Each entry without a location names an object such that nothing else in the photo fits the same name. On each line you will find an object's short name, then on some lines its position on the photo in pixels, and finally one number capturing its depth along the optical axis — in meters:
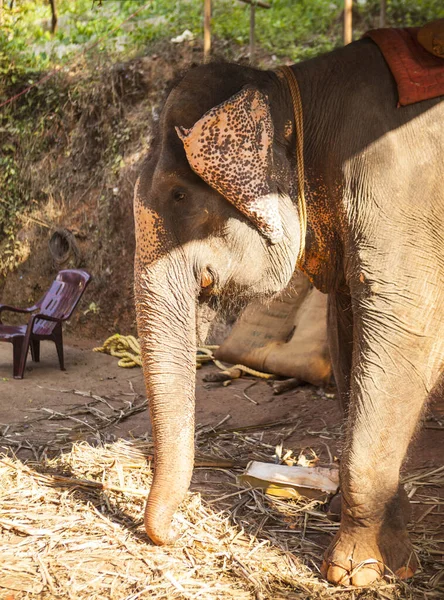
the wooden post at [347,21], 4.61
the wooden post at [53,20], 10.88
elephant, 2.45
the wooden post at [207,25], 5.24
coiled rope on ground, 5.91
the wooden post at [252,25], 7.39
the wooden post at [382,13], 6.33
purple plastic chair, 6.41
